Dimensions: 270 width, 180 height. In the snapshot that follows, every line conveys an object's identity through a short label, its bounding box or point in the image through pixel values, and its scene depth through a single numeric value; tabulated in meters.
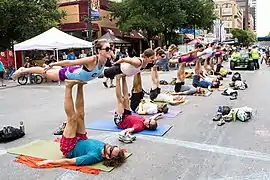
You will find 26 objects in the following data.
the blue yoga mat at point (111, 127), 7.09
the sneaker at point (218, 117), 8.21
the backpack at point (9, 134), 6.73
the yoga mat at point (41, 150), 5.71
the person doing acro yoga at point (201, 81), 13.52
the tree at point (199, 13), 30.91
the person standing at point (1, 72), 17.80
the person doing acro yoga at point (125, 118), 7.20
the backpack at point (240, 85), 13.45
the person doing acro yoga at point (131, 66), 6.83
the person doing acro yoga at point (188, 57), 11.66
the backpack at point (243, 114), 8.05
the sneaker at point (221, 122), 7.78
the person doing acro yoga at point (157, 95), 10.54
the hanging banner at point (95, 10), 24.16
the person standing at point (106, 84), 15.50
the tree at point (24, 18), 21.53
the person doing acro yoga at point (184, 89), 12.37
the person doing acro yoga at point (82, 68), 5.29
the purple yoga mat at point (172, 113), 8.91
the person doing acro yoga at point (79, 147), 5.21
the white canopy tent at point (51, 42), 17.58
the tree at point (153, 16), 27.83
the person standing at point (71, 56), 20.91
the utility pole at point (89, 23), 22.08
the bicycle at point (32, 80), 18.58
